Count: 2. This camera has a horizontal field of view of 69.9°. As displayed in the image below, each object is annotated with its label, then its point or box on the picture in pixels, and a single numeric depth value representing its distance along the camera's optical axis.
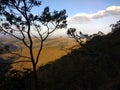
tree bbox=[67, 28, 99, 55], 9.75
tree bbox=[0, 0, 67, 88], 7.02
